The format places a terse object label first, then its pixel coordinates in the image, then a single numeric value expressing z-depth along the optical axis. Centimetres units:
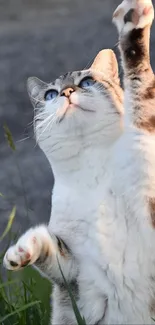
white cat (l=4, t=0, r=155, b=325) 171
